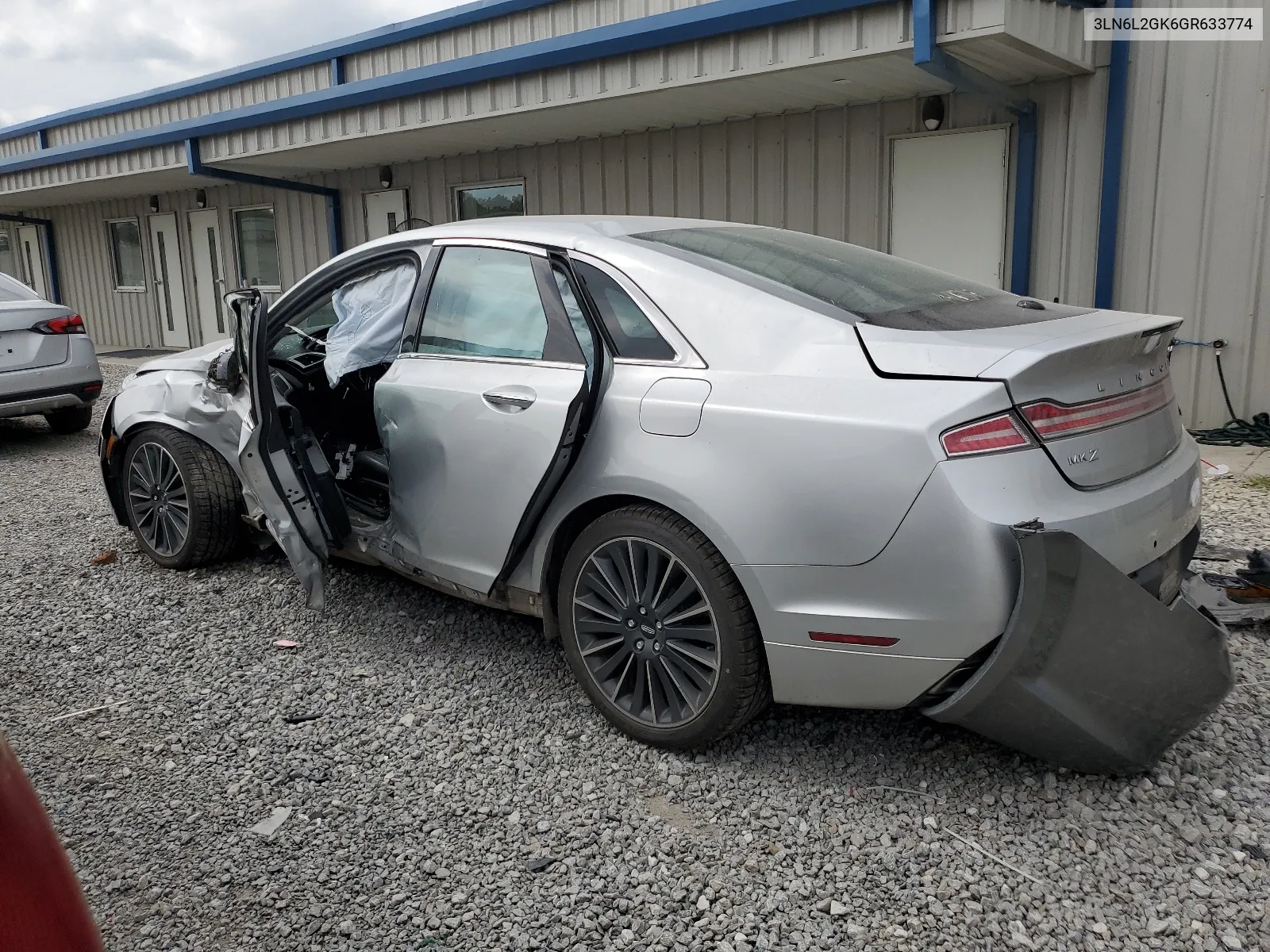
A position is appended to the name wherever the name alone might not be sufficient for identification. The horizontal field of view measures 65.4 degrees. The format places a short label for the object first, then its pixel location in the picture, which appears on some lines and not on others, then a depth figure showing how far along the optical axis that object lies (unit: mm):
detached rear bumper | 2373
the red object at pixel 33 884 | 1184
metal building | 6605
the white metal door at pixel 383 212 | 12023
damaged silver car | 2416
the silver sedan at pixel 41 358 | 7461
